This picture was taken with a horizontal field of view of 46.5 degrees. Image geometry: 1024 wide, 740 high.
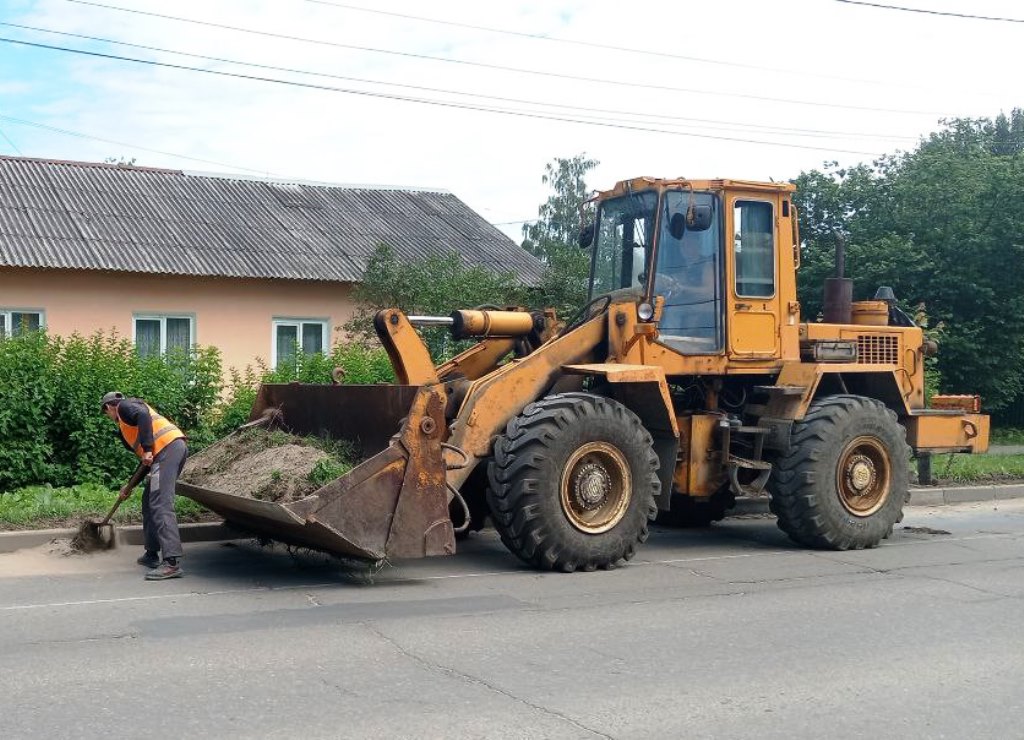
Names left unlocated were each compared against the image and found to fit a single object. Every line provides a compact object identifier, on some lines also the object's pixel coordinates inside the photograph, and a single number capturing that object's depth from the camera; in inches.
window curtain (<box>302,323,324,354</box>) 871.1
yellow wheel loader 358.9
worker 357.4
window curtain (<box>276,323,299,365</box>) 863.7
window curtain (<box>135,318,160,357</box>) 821.9
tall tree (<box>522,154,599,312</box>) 1920.5
